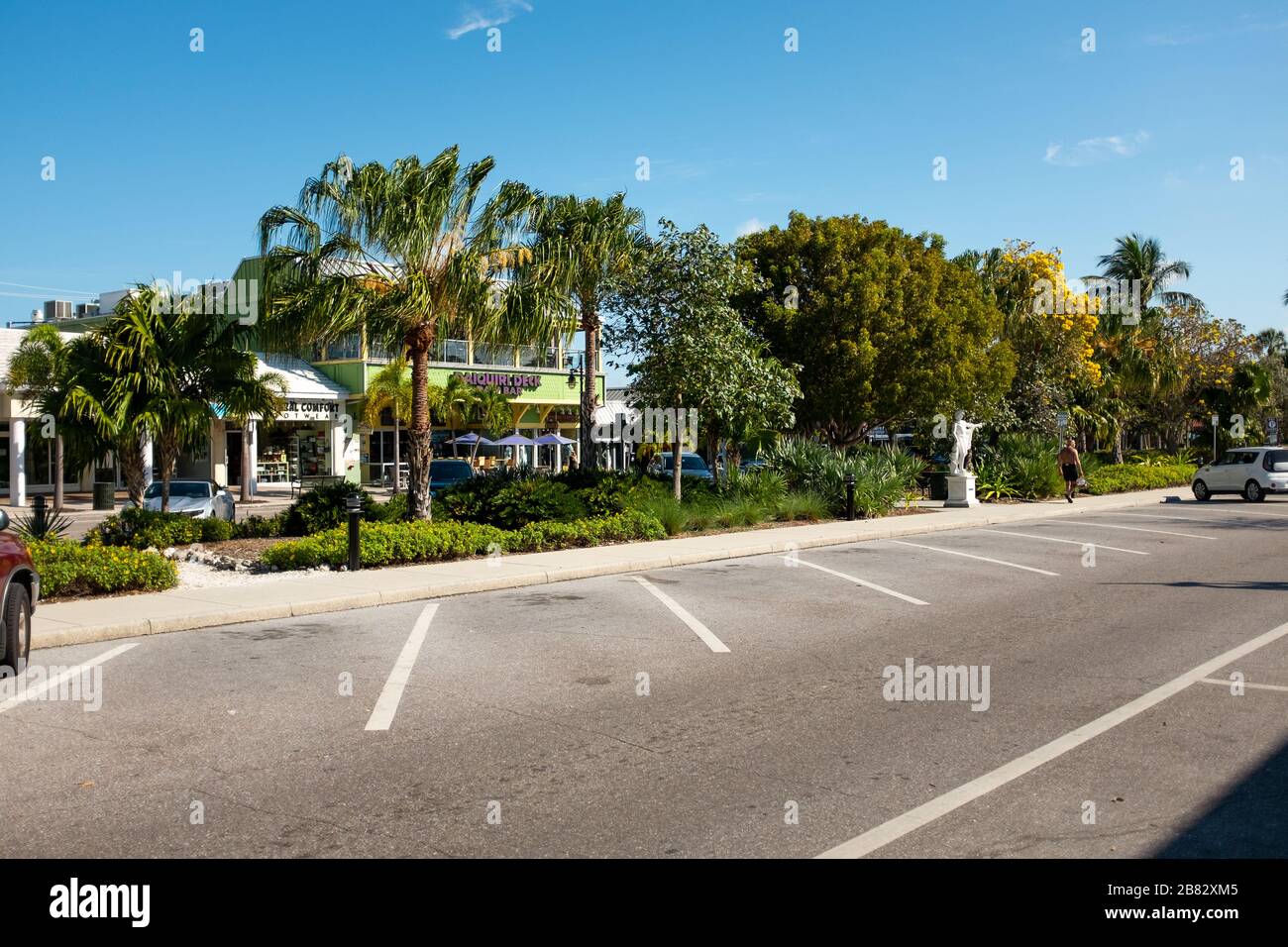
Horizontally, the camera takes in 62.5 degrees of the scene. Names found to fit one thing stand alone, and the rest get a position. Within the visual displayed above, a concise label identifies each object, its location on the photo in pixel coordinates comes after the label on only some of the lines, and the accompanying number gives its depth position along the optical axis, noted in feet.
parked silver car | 79.82
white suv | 97.04
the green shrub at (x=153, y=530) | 55.01
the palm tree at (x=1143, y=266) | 167.47
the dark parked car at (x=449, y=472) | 97.86
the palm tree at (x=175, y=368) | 54.70
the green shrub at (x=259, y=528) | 59.93
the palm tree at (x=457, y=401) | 141.28
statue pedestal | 89.04
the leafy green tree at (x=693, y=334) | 70.03
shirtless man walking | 95.61
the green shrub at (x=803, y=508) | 73.05
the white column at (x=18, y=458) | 108.74
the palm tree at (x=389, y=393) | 129.59
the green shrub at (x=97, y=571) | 38.83
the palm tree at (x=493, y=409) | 147.64
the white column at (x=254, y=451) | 130.62
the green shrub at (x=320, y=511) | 58.49
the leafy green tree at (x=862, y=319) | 86.02
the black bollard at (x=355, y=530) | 46.42
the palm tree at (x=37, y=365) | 91.76
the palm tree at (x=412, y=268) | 54.34
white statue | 90.27
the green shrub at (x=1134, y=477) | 108.27
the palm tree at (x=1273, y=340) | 309.42
